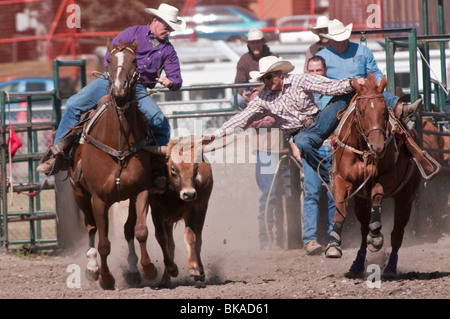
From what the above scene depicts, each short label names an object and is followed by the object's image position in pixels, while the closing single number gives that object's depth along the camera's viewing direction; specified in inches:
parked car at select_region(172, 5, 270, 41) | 1562.5
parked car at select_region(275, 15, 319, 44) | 1459.2
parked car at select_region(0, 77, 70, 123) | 1758.1
